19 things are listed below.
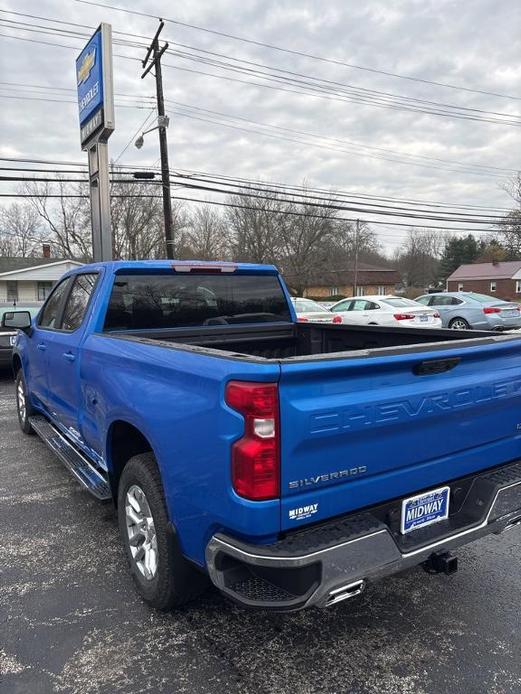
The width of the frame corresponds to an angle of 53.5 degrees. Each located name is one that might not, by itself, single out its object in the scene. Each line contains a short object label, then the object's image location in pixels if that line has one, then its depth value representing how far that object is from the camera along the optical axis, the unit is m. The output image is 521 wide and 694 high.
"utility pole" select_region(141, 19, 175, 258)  19.55
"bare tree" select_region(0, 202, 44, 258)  54.11
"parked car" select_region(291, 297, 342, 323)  16.23
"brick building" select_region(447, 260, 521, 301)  61.69
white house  38.31
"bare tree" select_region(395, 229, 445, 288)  89.75
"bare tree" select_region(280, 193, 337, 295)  53.28
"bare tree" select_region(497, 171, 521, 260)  48.37
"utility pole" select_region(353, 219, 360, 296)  53.49
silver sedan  17.73
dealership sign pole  9.32
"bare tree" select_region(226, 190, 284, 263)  51.76
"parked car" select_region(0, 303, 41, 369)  9.95
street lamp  19.52
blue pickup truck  1.96
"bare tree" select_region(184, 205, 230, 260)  53.62
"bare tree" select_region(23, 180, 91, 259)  50.41
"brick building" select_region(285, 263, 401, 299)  58.72
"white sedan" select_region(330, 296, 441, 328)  16.02
